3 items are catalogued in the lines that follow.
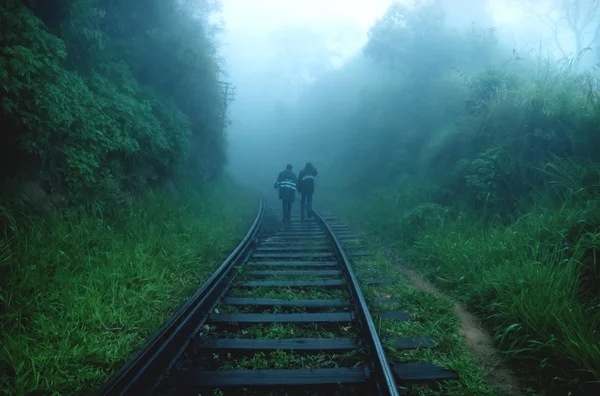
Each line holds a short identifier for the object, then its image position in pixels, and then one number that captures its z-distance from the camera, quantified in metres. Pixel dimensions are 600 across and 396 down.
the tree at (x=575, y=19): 21.42
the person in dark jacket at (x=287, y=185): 10.66
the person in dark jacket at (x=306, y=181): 10.95
